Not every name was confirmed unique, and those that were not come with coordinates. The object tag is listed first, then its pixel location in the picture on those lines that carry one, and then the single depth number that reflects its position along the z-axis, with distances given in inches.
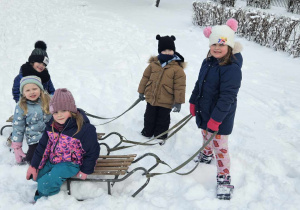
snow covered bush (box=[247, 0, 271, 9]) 577.3
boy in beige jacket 161.2
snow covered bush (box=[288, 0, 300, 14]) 533.6
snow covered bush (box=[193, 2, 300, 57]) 323.6
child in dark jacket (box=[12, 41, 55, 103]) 158.6
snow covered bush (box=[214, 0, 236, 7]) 559.1
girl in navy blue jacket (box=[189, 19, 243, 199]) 117.9
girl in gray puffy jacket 140.3
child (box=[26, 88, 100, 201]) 121.2
